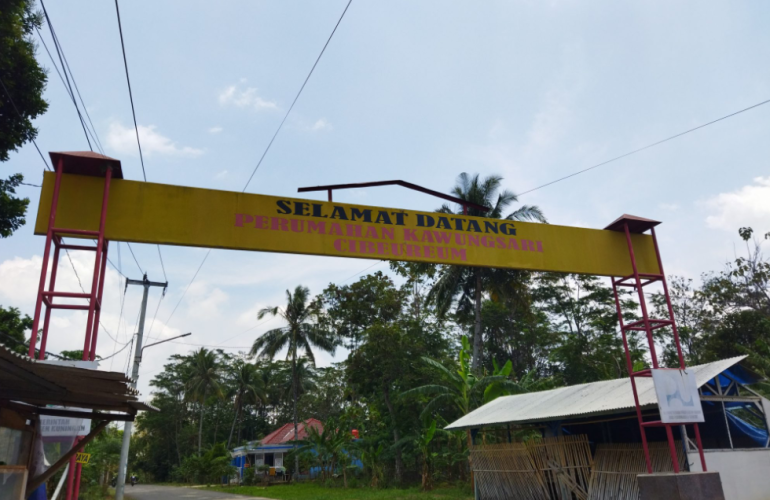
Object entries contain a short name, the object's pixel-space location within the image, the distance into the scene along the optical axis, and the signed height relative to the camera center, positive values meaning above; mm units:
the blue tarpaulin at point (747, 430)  12145 -104
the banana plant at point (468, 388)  20359 +1860
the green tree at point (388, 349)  27250 +4496
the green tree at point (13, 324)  13945 +3468
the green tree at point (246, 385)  44562 +5249
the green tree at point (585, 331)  30922 +6036
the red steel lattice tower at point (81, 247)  6125 +2457
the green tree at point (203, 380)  44188 +5683
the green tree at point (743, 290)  27453 +6684
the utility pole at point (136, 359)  17167 +3172
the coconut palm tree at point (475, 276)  25891 +7525
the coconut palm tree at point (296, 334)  36188 +7144
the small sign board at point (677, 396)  8531 +478
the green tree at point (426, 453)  20797 -423
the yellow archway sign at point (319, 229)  7098 +2959
